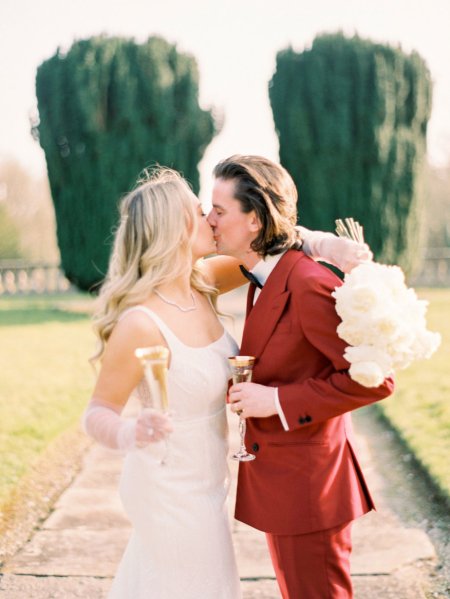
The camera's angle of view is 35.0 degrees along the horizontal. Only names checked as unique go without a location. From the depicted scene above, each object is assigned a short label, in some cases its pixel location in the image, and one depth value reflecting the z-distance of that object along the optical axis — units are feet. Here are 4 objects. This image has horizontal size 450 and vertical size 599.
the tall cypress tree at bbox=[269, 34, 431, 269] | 59.00
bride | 8.41
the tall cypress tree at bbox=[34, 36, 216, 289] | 58.75
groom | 8.00
